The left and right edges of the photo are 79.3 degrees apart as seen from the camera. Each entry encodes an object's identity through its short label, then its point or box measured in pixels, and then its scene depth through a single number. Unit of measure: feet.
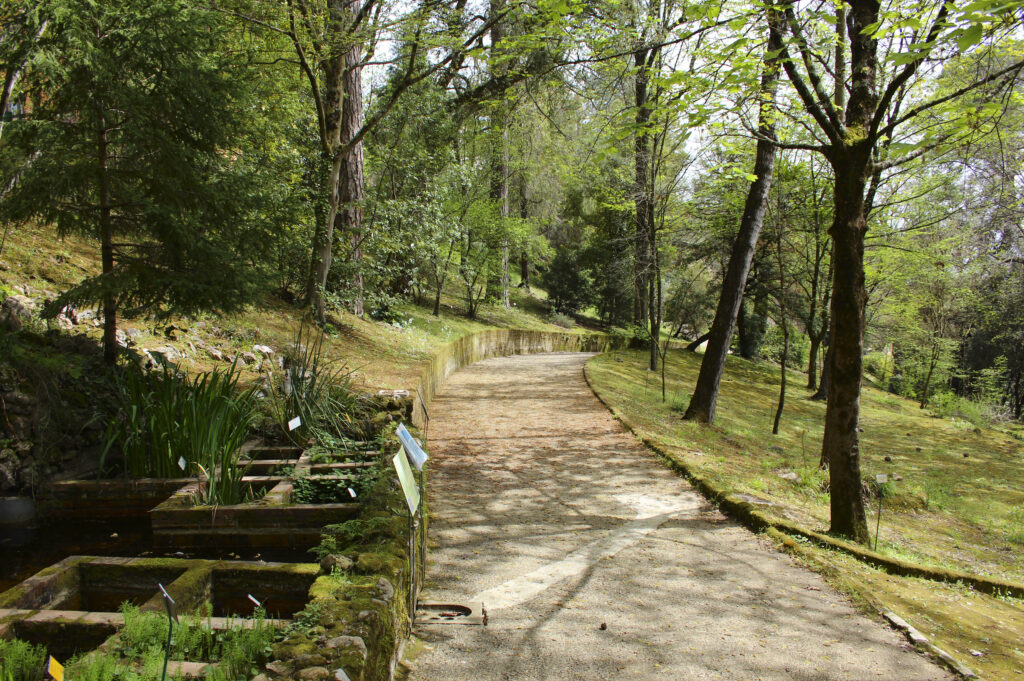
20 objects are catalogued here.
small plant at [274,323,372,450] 19.60
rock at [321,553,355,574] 10.32
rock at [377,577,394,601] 9.57
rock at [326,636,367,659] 7.86
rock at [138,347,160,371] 19.21
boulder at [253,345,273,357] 26.07
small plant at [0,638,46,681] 7.84
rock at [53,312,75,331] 19.34
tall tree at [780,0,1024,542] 18.39
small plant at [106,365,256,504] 15.55
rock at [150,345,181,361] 21.42
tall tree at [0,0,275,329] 17.16
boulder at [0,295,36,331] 17.38
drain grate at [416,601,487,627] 12.45
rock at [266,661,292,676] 7.14
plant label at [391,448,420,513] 9.25
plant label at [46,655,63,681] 5.68
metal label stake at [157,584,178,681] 6.01
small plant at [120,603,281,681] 7.92
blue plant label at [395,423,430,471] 10.03
